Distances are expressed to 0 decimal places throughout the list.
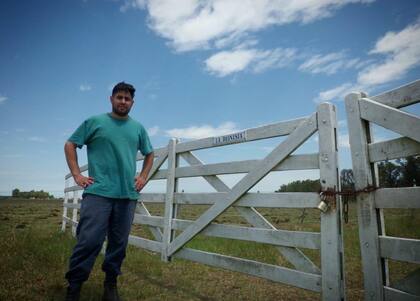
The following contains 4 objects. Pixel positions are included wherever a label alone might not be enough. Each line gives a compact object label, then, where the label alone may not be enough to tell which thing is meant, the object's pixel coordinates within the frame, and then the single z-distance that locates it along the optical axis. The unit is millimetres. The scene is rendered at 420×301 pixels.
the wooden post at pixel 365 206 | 2746
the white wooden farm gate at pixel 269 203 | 3016
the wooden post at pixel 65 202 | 10095
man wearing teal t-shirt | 3121
